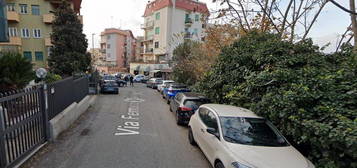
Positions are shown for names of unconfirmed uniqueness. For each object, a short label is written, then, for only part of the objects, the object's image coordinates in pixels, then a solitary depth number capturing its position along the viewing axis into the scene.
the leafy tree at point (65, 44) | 17.36
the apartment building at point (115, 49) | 57.67
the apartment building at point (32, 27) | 21.14
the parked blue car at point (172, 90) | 13.16
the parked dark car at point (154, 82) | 23.51
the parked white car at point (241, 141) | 3.33
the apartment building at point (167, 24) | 37.72
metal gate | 3.85
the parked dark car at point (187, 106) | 7.81
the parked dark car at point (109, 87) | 16.73
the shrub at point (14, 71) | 8.13
